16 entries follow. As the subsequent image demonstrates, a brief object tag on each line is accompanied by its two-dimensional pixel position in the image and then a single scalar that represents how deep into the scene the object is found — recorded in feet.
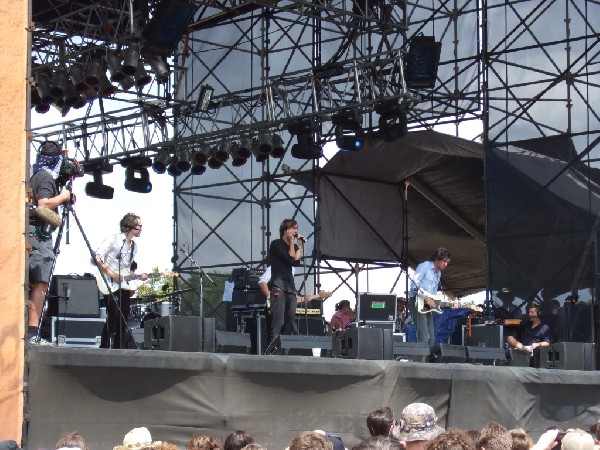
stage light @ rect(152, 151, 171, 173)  71.10
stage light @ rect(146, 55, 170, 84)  62.18
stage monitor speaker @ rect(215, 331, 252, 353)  42.19
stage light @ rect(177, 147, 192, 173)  70.59
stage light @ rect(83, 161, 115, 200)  73.77
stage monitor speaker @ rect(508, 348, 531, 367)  50.90
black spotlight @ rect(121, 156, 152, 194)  72.08
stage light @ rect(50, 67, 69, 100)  63.72
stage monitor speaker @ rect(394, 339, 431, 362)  45.34
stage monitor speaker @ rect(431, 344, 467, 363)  46.75
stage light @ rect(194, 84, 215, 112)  69.92
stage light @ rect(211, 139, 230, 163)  69.26
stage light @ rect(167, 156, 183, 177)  70.90
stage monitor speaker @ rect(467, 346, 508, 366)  47.88
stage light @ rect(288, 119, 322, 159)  66.59
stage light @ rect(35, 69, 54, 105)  64.54
